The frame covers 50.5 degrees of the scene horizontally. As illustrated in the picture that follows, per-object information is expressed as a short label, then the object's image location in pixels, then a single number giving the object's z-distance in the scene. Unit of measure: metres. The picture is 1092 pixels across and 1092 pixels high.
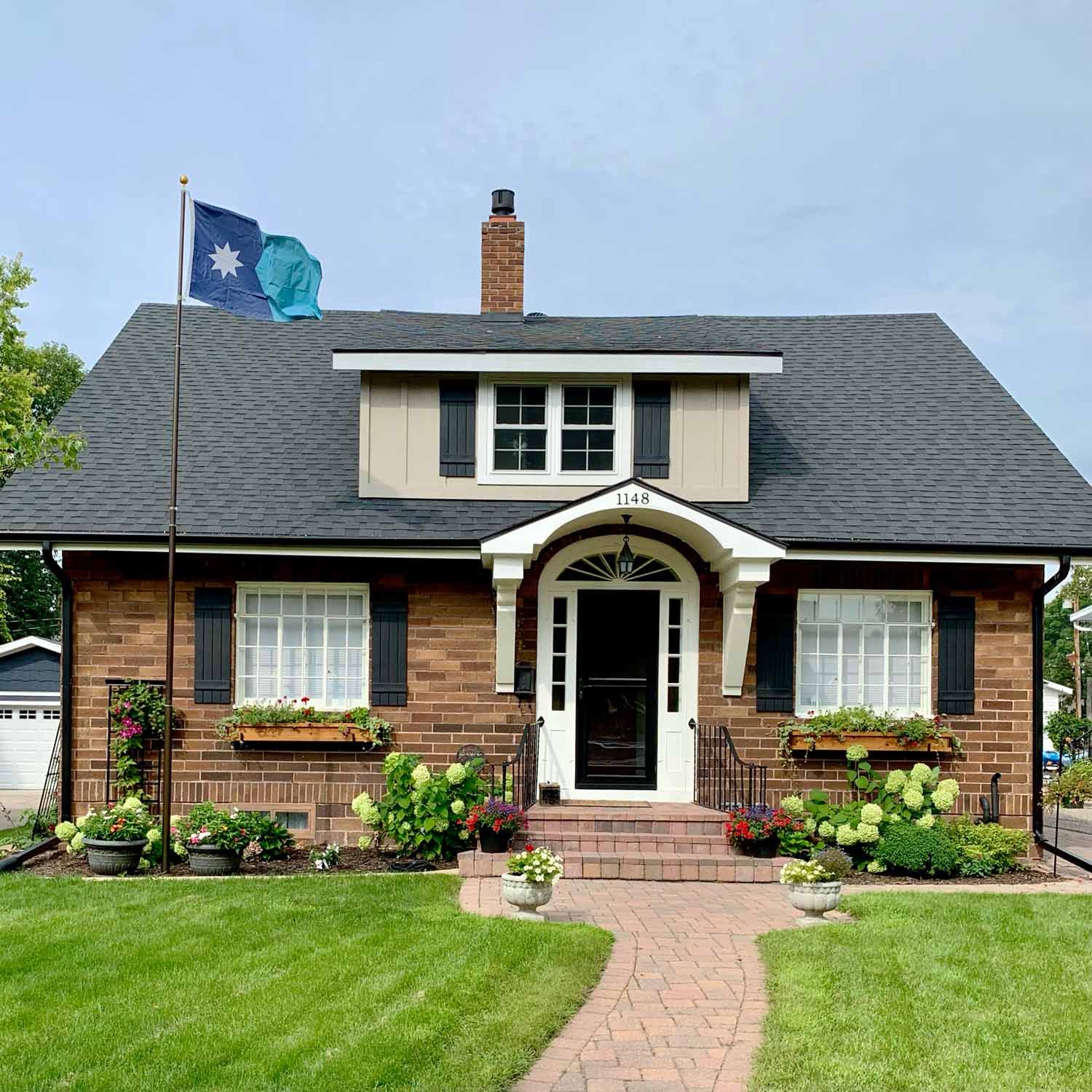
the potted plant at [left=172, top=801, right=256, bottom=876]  10.16
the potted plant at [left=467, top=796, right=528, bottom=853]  10.36
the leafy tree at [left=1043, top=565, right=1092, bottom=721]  37.66
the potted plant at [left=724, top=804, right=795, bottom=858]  10.42
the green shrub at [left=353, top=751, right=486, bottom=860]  10.63
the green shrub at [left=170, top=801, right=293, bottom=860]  10.18
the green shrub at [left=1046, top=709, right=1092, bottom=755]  23.53
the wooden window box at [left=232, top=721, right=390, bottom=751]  11.56
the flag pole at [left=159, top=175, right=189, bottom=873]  10.18
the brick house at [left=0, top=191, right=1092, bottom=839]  11.72
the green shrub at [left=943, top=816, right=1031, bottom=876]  10.70
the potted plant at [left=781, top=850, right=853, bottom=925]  8.23
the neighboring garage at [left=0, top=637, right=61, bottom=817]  20.56
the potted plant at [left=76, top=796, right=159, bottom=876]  10.18
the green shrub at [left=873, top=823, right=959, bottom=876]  10.58
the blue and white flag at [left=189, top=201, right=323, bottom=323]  10.46
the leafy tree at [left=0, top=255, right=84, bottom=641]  10.54
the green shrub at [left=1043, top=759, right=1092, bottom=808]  11.32
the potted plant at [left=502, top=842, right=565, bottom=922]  8.02
